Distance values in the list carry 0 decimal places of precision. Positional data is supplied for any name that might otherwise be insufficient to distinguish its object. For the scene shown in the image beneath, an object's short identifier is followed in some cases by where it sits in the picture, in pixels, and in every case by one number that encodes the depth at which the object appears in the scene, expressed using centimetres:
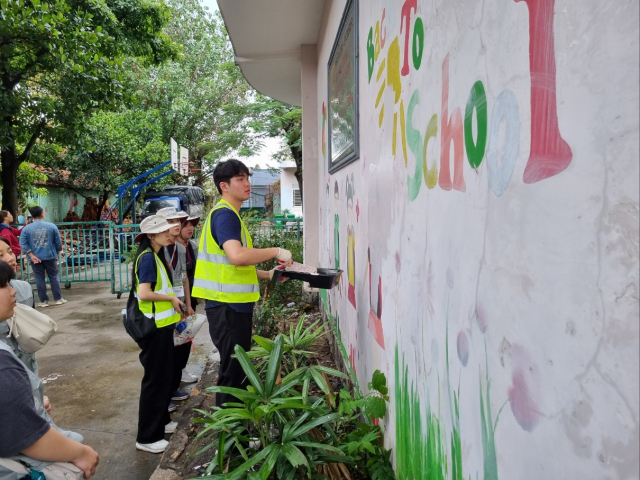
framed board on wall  309
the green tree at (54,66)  781
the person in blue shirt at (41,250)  807
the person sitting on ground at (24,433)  154
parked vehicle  1553
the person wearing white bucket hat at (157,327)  336
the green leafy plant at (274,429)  214
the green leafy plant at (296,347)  359
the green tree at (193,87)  2181
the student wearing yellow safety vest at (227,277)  296
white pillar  644
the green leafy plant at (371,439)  221
